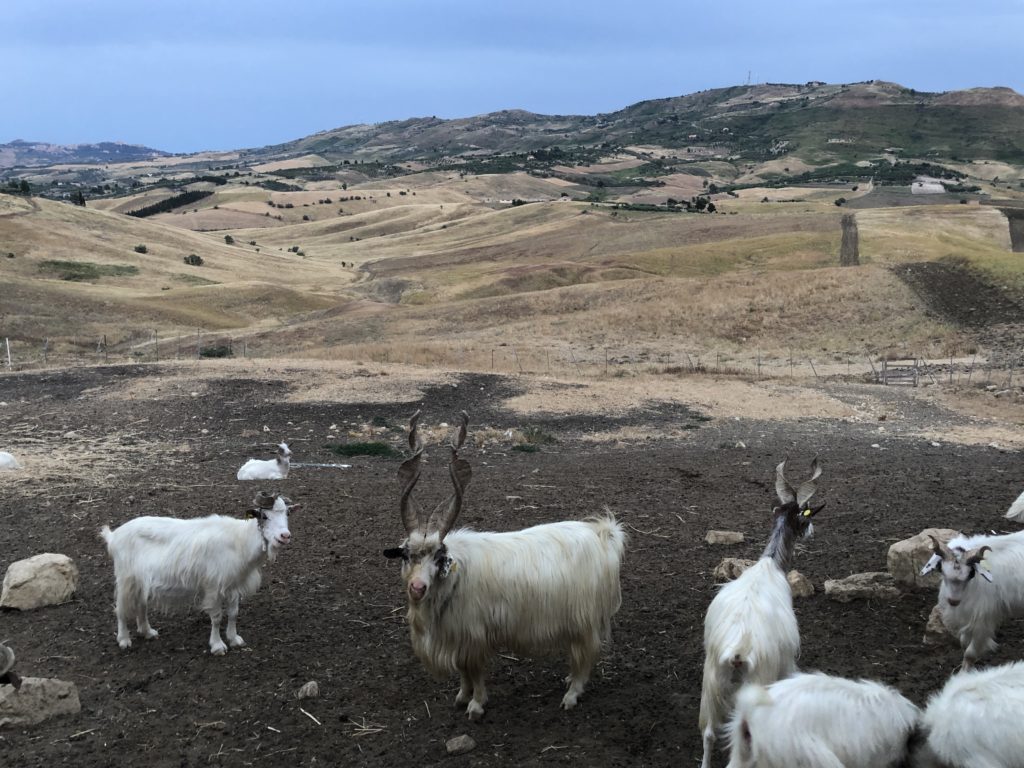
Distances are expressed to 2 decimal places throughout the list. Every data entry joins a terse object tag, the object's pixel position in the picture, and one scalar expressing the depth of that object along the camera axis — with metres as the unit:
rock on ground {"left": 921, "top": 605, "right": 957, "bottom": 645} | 7.36
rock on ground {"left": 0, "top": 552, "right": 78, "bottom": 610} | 8.45
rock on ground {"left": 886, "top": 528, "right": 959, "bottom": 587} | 8.23
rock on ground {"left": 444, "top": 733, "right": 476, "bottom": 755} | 6.01
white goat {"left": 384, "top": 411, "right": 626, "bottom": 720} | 6.55
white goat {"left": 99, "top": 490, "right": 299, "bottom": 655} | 7.81
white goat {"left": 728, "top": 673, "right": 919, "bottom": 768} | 4.68
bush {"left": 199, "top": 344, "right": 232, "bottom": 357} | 36.69
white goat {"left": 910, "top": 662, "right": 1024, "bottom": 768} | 4.60
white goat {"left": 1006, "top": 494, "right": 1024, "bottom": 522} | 10.27
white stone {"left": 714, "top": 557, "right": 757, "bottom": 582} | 8.54
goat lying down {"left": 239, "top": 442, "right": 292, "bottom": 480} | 13.77
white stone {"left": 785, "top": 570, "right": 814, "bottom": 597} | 8.35
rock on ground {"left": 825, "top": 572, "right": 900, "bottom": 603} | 8.12
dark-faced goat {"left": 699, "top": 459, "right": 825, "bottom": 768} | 5.46
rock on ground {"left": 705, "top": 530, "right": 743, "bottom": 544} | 10.10
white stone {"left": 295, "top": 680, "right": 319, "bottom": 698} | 6.81
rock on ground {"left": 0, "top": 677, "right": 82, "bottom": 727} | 6.36
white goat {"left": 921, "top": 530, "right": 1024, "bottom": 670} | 6.85
